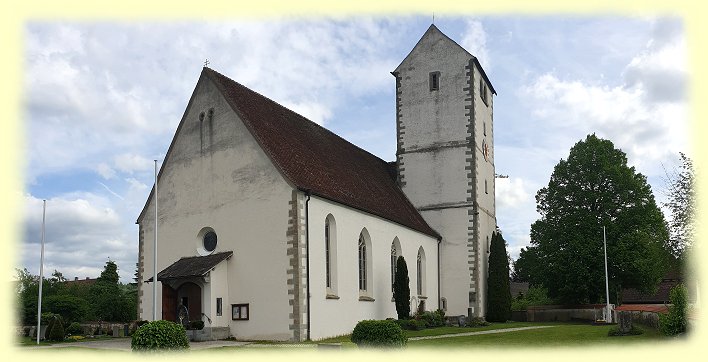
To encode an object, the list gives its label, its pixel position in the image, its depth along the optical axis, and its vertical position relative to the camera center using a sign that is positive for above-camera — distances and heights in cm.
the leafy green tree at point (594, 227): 4862 +295
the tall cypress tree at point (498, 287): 4647 -94
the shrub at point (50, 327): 3241 -211
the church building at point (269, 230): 3049 +213
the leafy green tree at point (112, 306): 5678 -215
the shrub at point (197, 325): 2998 -196
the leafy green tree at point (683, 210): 3334 +275
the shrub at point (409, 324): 3666 -253
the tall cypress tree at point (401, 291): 3847 -90
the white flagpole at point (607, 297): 4359 -163
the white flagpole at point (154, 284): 2837 -24
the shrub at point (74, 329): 3438 -239
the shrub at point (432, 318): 3984 -250
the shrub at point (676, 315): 2288 -145
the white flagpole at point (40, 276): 3142 +14
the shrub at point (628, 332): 2778 -238
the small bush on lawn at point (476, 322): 4234 -292
